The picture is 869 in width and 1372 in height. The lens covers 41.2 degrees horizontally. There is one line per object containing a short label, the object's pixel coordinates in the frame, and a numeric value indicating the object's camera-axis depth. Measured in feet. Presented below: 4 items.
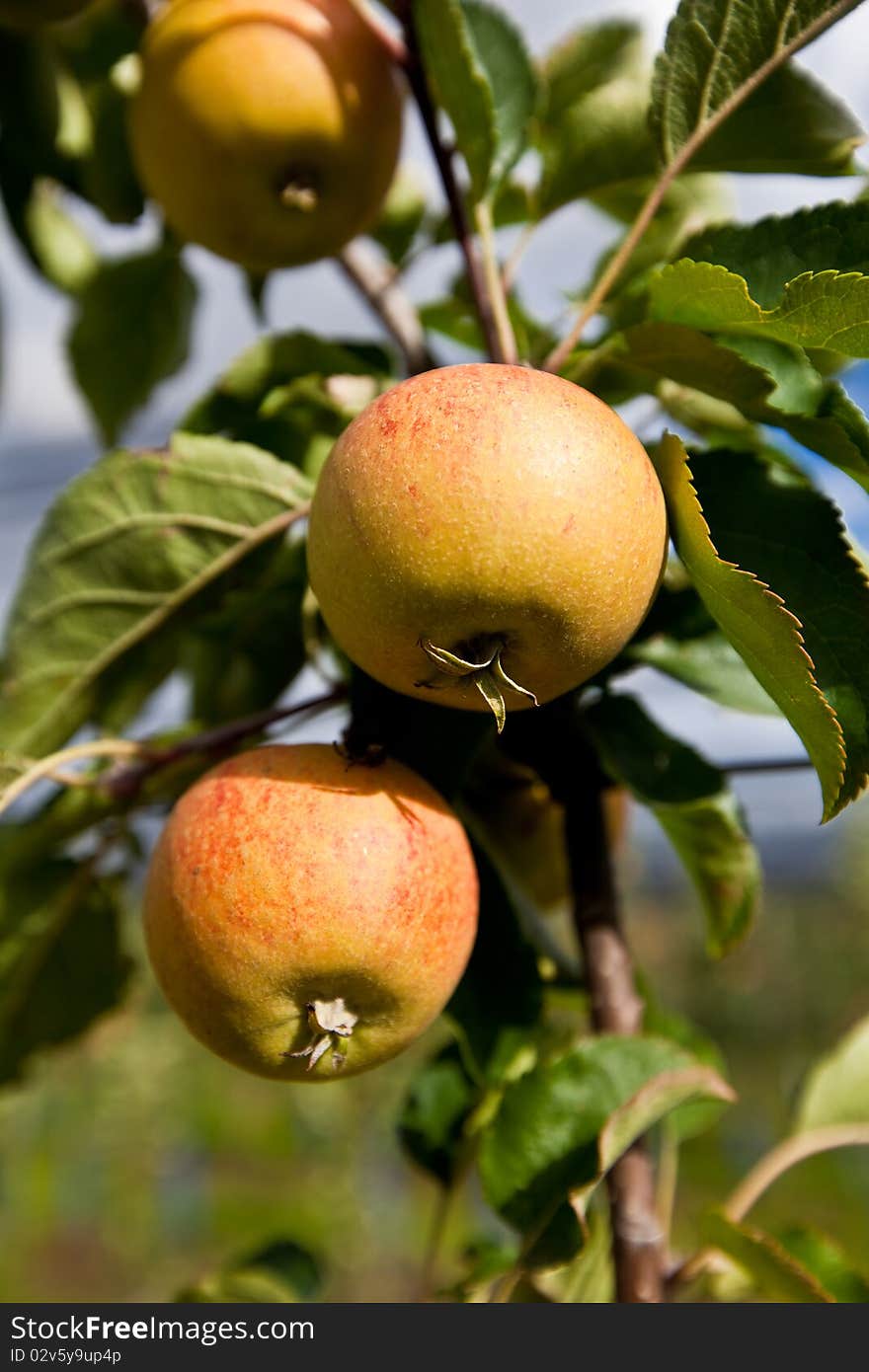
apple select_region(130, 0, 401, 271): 2.13
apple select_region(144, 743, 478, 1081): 1.58
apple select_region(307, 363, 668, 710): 1.42
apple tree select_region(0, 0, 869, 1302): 1.56
